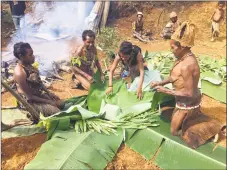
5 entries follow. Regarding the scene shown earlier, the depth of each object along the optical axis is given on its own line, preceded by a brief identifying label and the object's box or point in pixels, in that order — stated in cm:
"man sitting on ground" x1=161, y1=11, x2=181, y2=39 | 797
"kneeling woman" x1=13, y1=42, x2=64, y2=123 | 374
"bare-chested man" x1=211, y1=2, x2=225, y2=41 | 953
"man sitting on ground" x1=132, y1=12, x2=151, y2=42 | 996
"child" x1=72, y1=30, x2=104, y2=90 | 489
